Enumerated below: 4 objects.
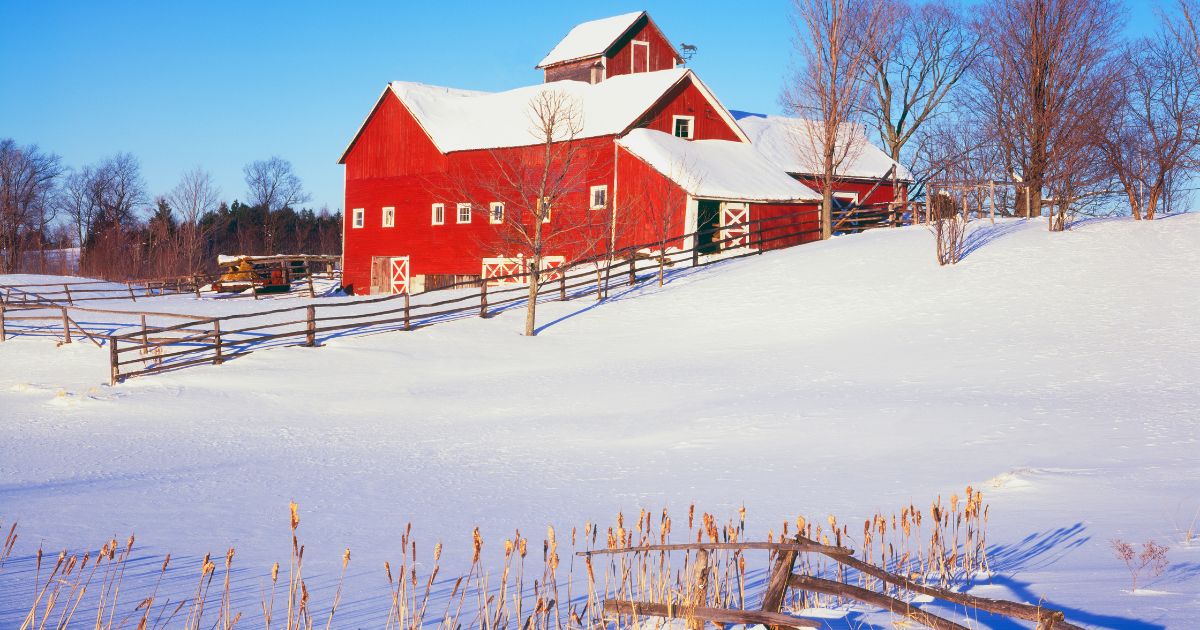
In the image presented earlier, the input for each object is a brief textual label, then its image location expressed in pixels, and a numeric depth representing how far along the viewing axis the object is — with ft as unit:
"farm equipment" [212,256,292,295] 147.95
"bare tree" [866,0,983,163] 178.19
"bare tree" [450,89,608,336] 110.73
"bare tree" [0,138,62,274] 242.37
